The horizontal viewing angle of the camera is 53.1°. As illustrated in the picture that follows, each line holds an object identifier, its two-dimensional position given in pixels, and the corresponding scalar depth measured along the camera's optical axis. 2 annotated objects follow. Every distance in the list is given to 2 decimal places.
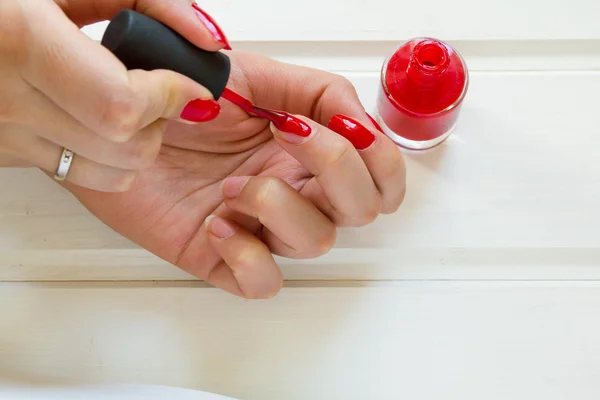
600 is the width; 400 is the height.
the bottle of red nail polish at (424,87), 0.57
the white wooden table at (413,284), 0.58
